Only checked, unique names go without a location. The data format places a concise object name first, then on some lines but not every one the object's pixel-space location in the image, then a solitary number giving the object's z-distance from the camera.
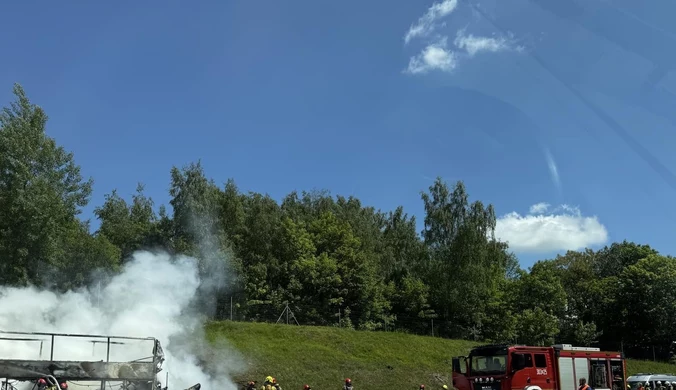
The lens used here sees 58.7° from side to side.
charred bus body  13.26
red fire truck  20.89
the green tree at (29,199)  34.47
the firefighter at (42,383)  13.49
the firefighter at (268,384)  17.64
